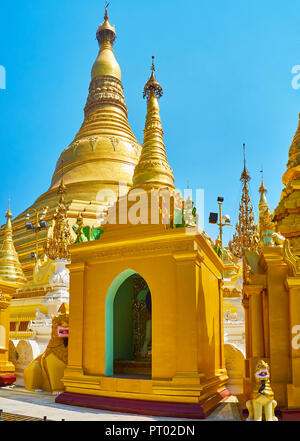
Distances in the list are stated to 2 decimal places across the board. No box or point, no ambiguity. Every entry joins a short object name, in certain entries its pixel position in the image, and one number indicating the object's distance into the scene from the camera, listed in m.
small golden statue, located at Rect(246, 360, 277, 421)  6.46
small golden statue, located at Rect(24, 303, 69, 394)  10.90
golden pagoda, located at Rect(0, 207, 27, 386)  13.23
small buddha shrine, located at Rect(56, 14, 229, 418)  8.30
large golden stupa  27.94
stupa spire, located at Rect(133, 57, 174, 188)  11.90
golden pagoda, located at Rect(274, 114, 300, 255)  10.66
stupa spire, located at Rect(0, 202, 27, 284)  23.08
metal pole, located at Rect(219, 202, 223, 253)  22.32
